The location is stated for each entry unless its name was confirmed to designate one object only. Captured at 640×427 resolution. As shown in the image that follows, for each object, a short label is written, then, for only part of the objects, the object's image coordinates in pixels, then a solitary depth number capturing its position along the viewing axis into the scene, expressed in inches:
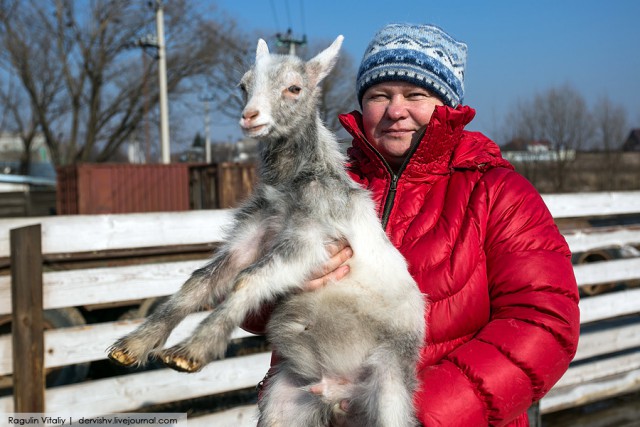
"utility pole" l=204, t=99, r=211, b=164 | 1664.6
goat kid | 91.5
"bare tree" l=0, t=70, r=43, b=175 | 1480.4
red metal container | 734.5
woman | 82.3
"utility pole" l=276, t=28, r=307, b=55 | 488.4
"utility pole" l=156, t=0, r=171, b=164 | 992.2
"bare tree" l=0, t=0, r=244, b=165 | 1328.7
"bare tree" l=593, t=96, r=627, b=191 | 982.4
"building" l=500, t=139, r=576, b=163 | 858.1
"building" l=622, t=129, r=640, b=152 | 1105.8
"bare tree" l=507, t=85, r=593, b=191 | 919.7
